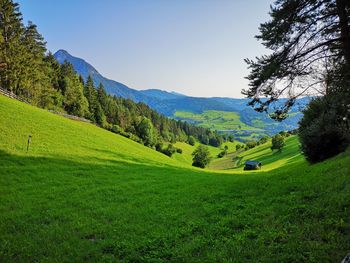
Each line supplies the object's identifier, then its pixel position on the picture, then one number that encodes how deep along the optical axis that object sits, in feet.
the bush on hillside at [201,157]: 311.47
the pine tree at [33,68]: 208.64
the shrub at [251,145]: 535.27
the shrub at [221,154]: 558.89
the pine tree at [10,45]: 182.91
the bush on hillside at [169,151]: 359.85
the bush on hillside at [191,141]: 637.59
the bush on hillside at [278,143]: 333.01
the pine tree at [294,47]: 37.42
